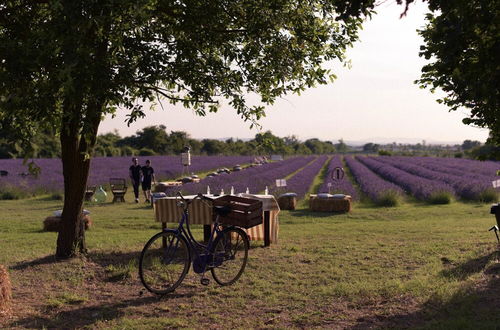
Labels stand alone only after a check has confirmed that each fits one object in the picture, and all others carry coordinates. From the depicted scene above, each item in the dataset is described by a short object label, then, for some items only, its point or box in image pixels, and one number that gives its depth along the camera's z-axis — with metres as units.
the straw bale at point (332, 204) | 14.97
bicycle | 5.70
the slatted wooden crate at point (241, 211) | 6.15
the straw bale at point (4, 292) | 5.03
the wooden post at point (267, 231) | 8.70
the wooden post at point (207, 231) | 8.45
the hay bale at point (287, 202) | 15.84
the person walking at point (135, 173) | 17.52
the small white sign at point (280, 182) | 15.17
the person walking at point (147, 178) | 17.30
